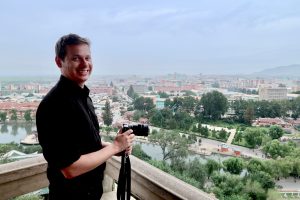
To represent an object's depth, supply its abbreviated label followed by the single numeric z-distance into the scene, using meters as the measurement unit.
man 0.83
